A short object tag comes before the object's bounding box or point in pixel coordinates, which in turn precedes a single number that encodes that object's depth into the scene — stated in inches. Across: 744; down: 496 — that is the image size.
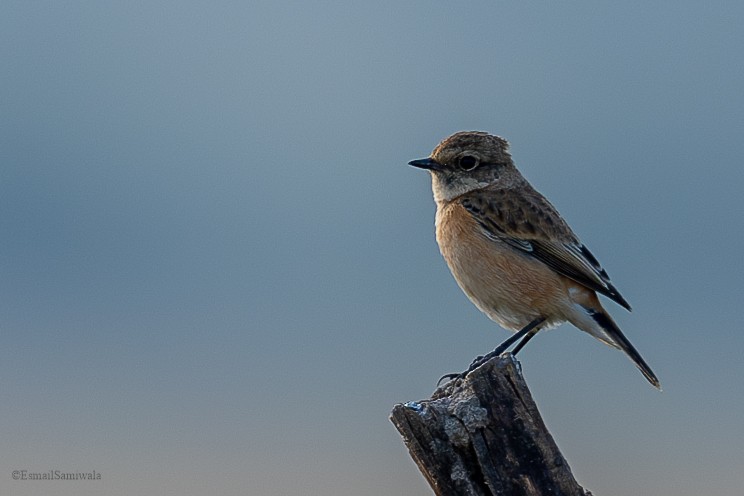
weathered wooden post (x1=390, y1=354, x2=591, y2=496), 303.6
